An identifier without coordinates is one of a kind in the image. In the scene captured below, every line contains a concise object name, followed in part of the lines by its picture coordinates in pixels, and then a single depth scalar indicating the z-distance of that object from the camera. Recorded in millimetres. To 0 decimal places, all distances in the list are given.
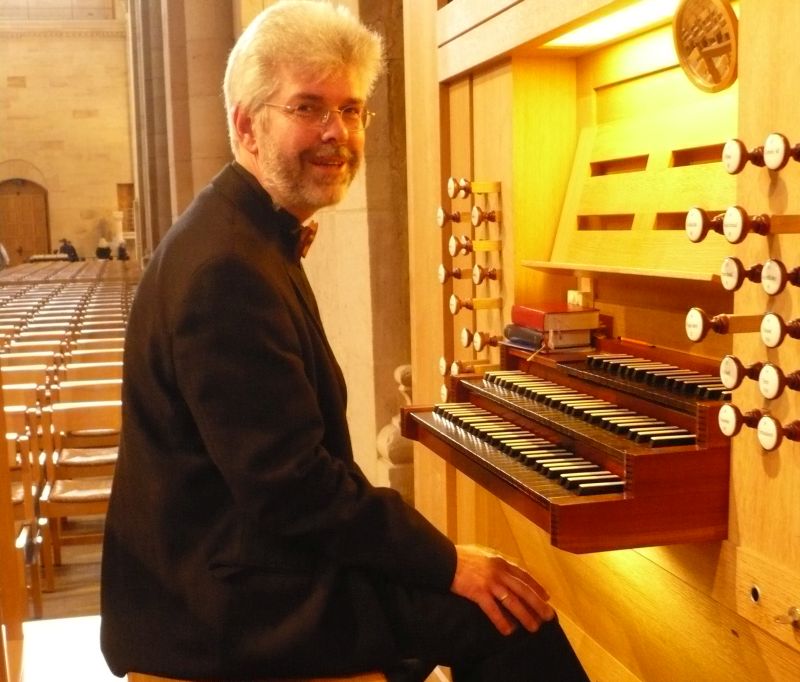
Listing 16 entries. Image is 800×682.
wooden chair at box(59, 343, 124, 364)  6516
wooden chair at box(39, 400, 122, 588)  4656
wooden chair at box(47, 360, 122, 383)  5922
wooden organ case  1887
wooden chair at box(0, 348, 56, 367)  6215
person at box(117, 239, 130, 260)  30969
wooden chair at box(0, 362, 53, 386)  5641
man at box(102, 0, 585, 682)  1689
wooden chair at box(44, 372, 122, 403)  5188
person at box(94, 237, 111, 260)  30859
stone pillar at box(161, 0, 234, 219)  9555
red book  2676
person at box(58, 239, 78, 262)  30750
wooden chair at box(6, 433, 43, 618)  4320
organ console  1951
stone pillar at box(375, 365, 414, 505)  4562
